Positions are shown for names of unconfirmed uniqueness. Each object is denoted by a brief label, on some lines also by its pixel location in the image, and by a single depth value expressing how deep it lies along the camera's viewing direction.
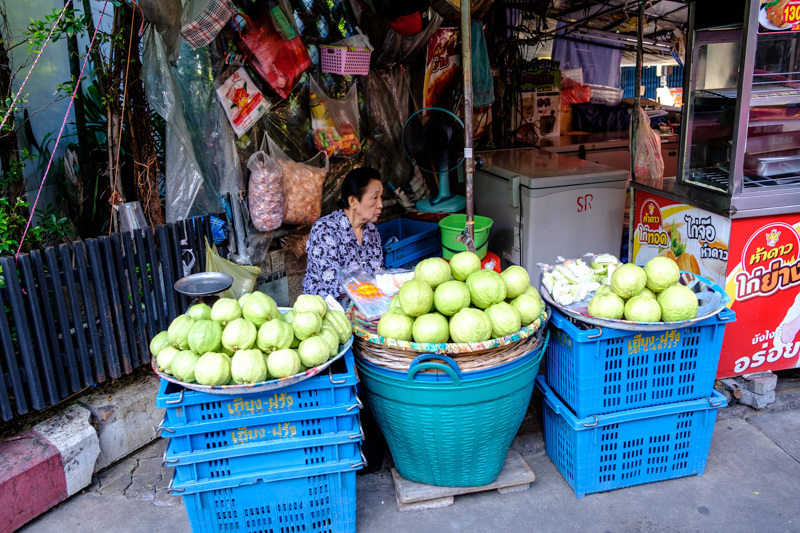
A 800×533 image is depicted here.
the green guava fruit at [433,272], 2.74
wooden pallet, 2.86
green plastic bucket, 4.20
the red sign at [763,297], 3.36
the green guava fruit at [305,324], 2.46
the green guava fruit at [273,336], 2.38
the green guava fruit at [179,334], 2.44
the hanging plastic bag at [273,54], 3.81
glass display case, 3.16
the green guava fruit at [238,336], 2.38
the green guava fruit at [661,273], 2.76
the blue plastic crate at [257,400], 2.35
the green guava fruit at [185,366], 2.30
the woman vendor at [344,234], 3.59
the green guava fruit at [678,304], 2.63
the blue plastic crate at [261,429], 2.38
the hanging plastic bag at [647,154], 4.73
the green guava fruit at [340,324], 2.62
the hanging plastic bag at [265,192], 3.86
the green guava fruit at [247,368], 2.28
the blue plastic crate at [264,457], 2.40
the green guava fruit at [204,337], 2.37
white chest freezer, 4.61
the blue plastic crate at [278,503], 2.48
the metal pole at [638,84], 4.46
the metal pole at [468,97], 3.25
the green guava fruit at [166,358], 2.39
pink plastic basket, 4.40
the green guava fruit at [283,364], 2.31
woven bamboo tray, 2.49
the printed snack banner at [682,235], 3.39
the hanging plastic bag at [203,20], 3.11
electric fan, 4.85
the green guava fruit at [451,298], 2.61
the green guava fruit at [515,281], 2.79
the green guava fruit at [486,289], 2.64
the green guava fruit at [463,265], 2.80
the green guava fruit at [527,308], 2.69
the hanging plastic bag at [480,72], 5.21
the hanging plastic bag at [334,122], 4.43
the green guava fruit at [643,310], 2.63
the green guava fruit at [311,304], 2.63
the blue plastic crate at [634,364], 2.71
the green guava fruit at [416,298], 2.61
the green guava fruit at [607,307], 2.66
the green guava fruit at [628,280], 2.73
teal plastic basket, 2.58
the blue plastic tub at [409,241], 4.56
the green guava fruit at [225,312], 2.48
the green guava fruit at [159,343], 2.52
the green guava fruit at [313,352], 2.37
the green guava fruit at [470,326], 2.51
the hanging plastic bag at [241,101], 3.87
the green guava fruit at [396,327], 2.60
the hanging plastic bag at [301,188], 4.07
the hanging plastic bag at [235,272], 3.79
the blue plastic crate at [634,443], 2.83
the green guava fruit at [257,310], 2.50
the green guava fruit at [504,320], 2.55
